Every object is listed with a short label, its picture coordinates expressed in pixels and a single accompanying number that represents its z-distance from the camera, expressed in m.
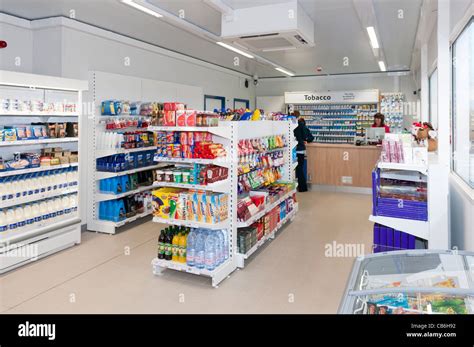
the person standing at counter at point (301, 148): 9.29
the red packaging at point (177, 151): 4.19
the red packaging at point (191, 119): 4.10
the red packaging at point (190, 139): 4.15
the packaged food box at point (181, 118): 4.14
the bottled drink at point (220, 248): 4.09
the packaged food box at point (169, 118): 4.22
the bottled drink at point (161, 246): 4.23
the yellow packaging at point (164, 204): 4.13
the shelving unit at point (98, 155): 6.02
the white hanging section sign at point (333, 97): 11.99
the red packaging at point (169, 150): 4.22
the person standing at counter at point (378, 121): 9.33
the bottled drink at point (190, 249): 4.03
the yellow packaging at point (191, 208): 4.05
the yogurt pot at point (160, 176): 4.25
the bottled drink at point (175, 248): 4.15
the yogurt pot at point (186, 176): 4.10
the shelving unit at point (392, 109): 12.14
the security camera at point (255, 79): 13.44
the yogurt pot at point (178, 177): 4.15
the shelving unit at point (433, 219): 3.32
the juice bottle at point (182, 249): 4.12
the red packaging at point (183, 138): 4.17
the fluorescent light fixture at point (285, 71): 11.35
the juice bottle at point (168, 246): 4.19
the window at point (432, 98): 8.10
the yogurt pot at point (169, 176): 4.20
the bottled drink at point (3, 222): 4.38
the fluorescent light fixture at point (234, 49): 7.87
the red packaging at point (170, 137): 4.27
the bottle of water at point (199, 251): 3.99
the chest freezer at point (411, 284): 1.75
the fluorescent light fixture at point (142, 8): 4.77
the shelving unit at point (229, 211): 4.01
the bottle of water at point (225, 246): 4.23
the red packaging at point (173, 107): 4.38
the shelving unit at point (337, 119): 12.35
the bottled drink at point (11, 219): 4.48
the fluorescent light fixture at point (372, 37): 6.55
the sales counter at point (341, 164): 9.09
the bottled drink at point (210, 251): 3.94
